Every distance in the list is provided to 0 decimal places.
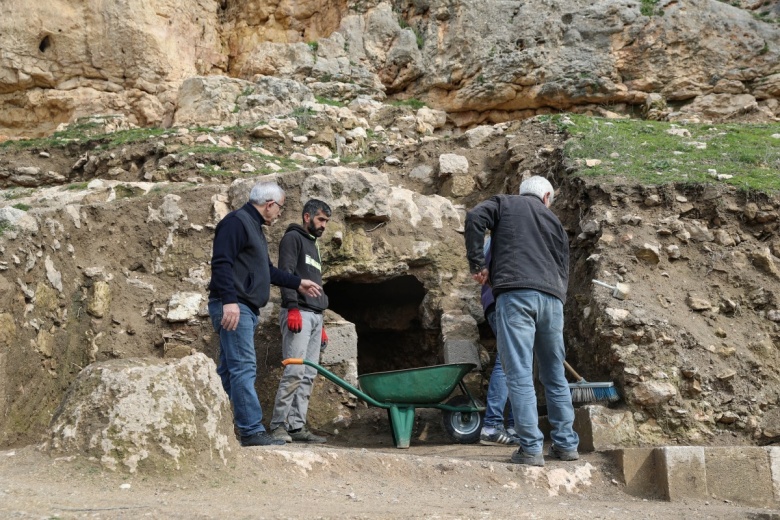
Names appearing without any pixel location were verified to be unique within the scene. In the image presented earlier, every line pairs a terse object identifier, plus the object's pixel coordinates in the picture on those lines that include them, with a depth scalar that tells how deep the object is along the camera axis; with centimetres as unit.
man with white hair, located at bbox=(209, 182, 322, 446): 483
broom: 548
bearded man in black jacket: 555
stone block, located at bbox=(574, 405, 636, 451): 522
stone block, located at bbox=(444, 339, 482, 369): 687
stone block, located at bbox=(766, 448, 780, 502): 467
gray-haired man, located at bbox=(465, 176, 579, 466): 465
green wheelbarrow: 558
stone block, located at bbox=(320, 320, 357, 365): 675
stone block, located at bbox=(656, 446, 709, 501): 454
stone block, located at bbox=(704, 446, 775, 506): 463
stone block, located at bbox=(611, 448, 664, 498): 462
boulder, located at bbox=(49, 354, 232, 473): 365
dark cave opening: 839
